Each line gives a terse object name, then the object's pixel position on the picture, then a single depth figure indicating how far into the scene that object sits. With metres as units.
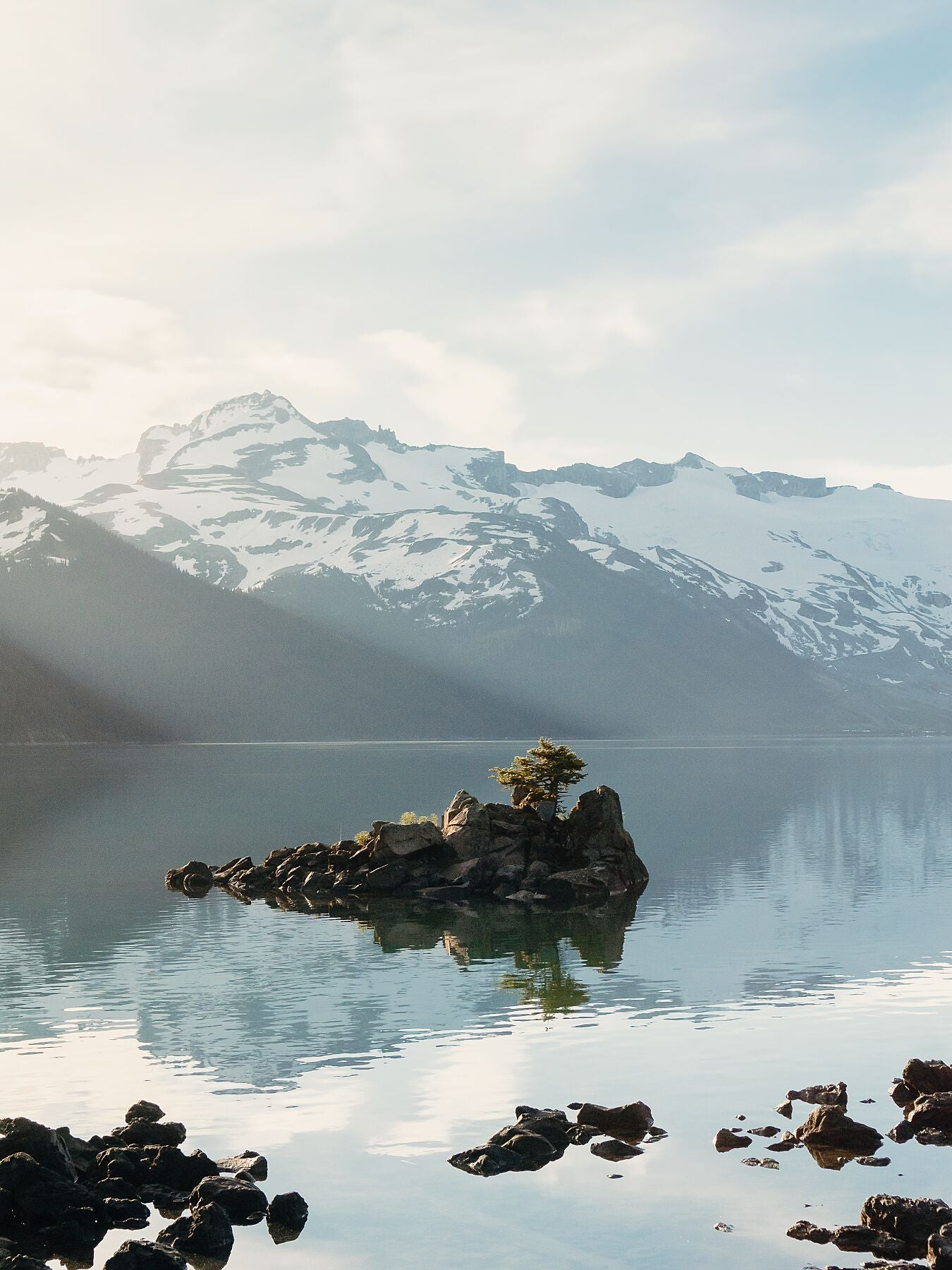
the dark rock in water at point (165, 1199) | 30.45
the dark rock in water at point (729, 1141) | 34.06
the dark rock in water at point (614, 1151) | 33.38
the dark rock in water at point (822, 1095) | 36.97
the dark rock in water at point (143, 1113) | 34.84
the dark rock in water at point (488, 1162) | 32.44
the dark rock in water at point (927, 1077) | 38.81
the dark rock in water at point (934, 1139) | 35.00
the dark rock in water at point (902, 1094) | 38.41
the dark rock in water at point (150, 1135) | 33.28
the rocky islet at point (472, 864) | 89.38
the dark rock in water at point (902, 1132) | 35.19
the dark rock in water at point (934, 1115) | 36.03
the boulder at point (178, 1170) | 31.66
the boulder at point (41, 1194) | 29.48
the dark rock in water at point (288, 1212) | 29.67
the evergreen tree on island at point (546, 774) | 98.50
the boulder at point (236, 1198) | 29.89
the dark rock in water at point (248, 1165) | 31.94
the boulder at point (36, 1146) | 30.77
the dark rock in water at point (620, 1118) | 35.44
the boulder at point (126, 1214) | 29.75
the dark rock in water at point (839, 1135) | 34.16
